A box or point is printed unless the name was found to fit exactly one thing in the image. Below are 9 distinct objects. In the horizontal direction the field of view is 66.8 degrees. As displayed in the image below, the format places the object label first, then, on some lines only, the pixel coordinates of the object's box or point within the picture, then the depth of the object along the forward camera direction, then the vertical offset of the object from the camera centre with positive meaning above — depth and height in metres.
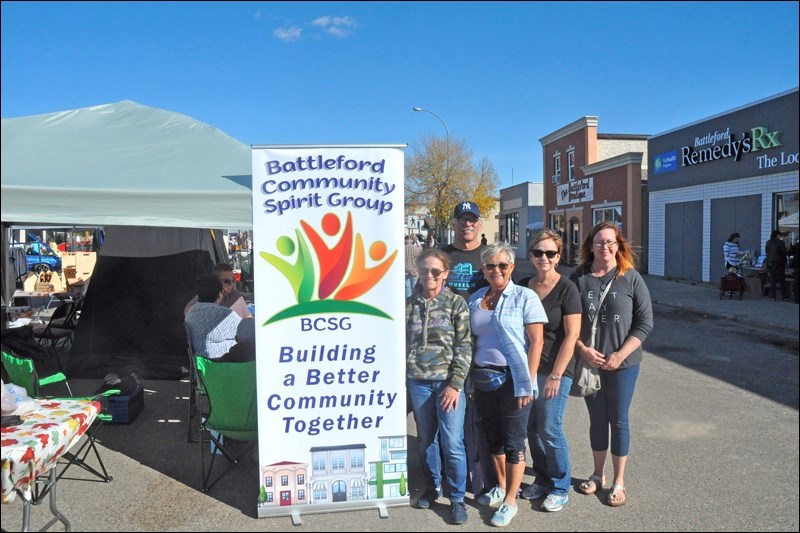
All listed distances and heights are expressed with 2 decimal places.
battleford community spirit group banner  3.54 -0.35
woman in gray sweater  3.61 -0.43
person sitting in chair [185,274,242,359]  4.69 -0.53
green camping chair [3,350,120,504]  4.15 -0.86
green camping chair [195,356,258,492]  4.02 -0.94
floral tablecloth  3.08 -0.98
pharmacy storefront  15.44 +2.10
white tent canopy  4.20 +0.63
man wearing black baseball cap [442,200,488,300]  4.01 +0.04
